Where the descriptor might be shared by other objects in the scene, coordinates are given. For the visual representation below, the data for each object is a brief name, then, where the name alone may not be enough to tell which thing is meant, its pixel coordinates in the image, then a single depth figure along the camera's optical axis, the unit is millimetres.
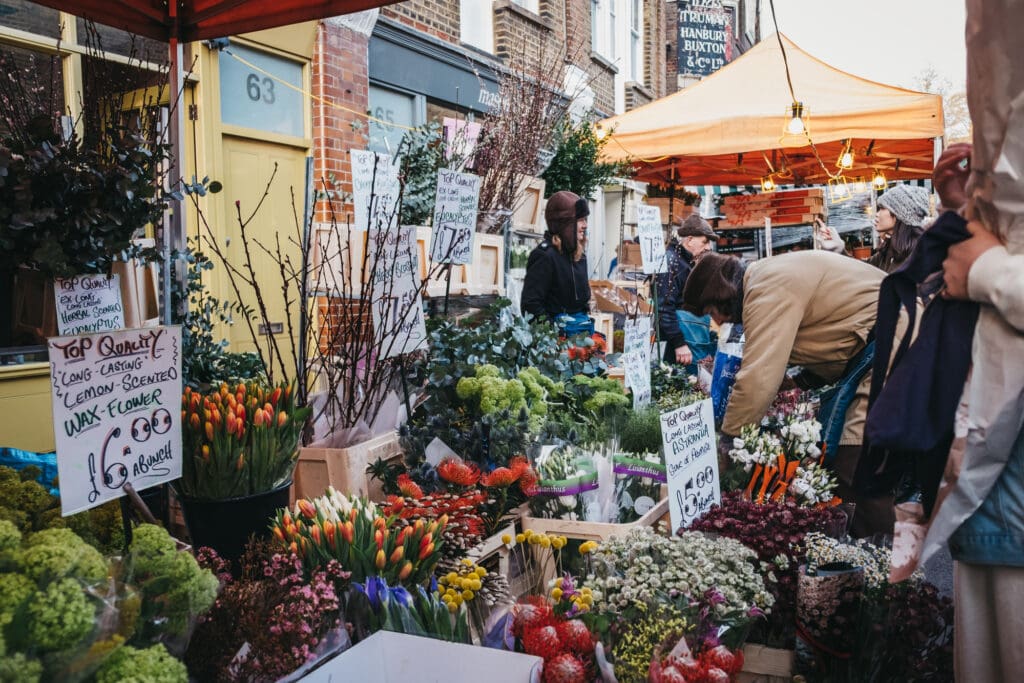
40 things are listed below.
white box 1541
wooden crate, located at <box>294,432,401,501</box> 2680
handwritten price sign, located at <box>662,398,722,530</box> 2469
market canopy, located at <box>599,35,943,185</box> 7031
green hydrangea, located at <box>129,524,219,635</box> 1366
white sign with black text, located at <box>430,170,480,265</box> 3584
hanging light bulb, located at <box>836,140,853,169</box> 8234
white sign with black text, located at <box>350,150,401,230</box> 3586
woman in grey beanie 5230
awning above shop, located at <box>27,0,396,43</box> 3077
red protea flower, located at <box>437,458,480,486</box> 2506
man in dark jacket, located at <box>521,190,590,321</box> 5004
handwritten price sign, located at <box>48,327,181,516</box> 1769
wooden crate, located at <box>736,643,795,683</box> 2035
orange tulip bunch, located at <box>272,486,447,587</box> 1870
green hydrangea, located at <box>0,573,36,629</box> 1134
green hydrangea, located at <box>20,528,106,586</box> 1213
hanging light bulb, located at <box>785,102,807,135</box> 6910
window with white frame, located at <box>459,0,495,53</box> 9367
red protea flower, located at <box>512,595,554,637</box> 1720
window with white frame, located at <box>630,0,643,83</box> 14969
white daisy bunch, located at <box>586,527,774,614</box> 1800
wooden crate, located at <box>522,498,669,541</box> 2486
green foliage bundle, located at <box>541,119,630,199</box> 6980
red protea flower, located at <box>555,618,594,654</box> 1660
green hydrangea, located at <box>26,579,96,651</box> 1144
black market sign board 16656
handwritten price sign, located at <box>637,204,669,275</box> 6320
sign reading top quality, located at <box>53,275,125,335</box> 2551
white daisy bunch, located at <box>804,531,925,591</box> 2098
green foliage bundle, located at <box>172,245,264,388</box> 3580
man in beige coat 3020
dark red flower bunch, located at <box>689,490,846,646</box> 2182
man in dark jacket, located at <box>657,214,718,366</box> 6531
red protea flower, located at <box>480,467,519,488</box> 2539
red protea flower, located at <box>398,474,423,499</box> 2449
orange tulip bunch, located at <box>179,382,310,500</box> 2139
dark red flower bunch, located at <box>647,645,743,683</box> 1515
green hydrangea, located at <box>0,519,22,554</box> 1289
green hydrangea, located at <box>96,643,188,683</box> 1224
